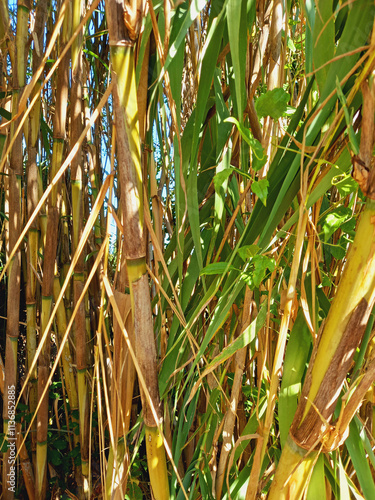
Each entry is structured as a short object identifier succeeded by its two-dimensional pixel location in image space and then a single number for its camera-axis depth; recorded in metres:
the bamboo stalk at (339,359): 0.32
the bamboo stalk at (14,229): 0.84
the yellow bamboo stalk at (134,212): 0.38
